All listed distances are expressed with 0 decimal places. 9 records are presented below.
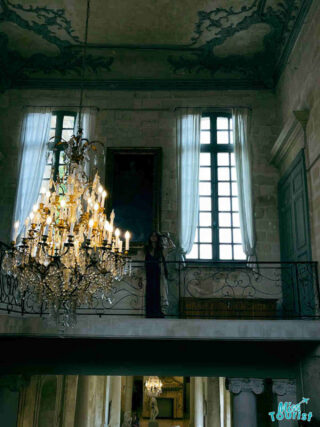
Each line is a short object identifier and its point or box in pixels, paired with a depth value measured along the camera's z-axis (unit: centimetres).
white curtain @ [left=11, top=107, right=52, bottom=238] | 877
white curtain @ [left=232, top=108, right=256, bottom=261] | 838
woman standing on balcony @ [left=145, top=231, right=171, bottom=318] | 667
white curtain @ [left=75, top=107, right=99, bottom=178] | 909
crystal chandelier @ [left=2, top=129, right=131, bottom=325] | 425
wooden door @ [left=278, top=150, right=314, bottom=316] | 673
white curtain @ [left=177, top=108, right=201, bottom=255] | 851
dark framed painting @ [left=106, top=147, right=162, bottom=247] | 875
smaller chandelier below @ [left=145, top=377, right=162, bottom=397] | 1703
